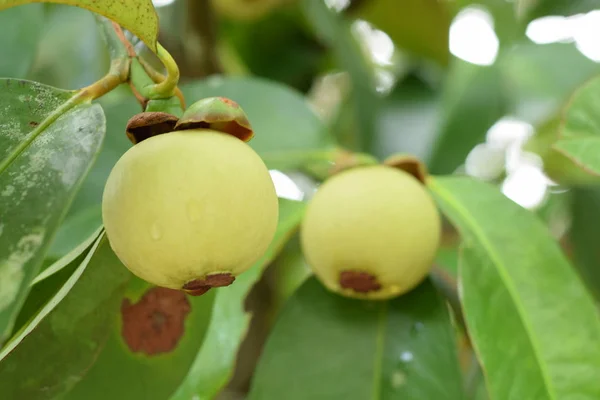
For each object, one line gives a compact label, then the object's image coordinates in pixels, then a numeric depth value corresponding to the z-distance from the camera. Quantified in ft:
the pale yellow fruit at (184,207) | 1.70
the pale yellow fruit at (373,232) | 2.04
